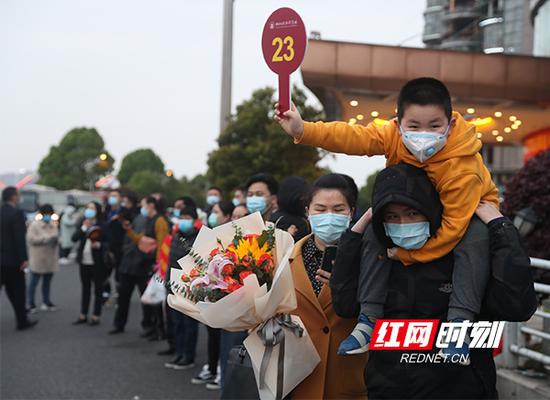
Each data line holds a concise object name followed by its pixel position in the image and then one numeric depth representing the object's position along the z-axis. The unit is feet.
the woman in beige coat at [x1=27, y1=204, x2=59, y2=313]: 34.04
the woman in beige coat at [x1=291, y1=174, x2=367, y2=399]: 9.22
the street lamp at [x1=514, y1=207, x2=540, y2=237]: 18.13
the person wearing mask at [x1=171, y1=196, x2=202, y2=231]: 23.49
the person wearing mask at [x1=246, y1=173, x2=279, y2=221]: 17.48
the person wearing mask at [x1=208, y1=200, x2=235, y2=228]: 20.31
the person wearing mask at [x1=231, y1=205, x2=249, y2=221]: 18.35
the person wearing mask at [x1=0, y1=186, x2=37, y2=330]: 28.43
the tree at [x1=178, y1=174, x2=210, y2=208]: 133.90
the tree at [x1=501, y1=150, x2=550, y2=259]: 17.84
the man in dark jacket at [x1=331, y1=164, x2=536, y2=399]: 6.60
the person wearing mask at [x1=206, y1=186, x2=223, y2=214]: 30.56
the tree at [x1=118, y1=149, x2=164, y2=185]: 283.79
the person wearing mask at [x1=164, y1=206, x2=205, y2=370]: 21.66
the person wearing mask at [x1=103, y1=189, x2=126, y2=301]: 30.42
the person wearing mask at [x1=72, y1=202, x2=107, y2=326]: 30.66
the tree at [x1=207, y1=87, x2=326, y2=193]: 51.24
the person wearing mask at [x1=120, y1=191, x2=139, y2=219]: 30.48
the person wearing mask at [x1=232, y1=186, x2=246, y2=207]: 24.06
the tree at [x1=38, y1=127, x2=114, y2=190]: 237.49
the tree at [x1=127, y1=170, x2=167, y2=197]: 186.70
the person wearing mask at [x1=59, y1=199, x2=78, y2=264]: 52.54
